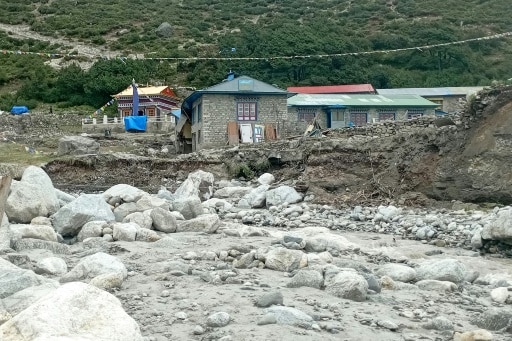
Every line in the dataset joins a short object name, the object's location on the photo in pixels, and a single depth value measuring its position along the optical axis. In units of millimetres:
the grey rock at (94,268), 7109
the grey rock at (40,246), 9055
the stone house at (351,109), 38531
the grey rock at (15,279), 6086
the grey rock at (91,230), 10453
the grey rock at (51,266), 7488
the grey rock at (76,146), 28922
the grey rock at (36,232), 9750
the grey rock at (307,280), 6957
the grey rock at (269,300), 6047
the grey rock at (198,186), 19262
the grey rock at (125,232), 10016
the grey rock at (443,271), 8172
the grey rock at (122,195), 14164
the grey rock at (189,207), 13477
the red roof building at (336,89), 49000
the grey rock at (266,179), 22422
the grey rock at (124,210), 12477
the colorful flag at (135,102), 42625
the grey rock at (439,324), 5852
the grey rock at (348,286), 6637
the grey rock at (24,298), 5535
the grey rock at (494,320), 6102
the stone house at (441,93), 47594
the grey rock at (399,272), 8125
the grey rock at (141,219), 11453
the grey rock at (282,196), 17766
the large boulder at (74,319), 4254
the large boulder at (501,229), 10688
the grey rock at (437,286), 7625
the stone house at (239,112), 32000
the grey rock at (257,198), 17766
